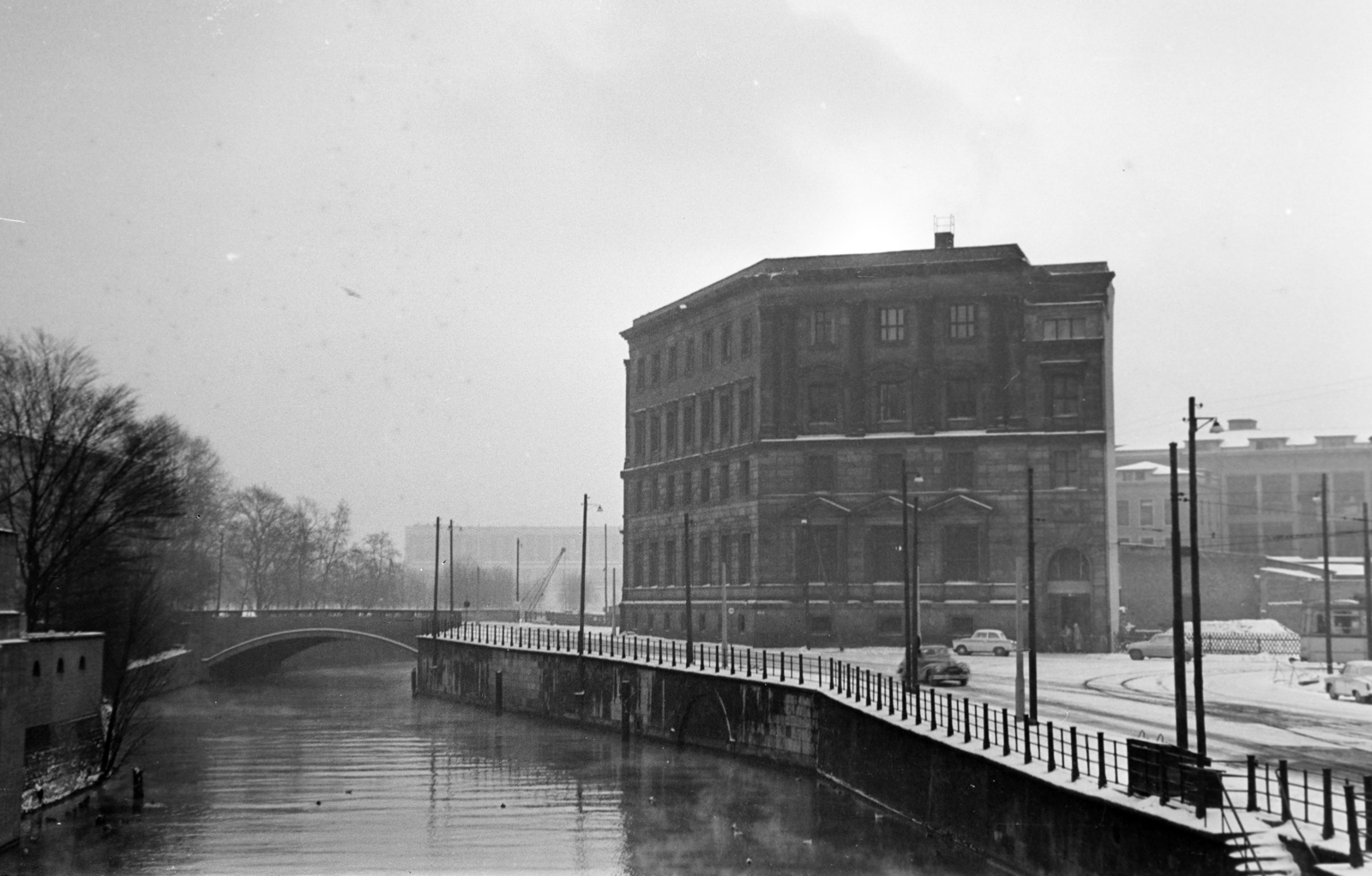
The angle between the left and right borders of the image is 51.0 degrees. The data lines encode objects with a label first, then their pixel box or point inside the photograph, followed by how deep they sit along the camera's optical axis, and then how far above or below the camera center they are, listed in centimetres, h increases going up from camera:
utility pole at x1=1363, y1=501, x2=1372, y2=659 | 5761 -40
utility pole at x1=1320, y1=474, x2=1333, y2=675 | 5697 -185
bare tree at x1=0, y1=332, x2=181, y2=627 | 5528 +405
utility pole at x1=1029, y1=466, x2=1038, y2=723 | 3562 -245
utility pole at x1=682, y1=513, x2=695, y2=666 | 5644 -180
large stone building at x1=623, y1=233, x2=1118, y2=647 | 7525 +707
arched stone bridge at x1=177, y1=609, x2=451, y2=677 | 9344 -394
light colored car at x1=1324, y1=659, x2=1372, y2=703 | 4712 -349
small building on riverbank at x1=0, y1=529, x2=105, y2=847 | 3547 -394
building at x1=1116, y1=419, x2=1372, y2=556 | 11150 +707
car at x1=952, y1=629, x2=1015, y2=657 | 6931 -333
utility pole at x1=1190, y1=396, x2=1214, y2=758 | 2658 -3
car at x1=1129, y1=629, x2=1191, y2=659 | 6788 -344
